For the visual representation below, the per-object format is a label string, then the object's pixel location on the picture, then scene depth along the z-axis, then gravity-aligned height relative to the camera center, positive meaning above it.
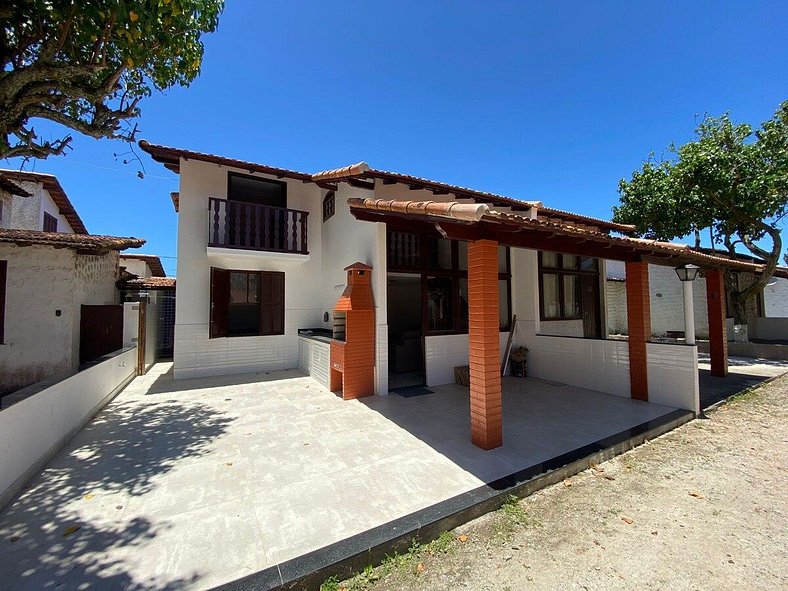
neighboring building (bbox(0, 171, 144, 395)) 6.91 +0.24
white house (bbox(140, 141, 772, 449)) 4.80 +0.61
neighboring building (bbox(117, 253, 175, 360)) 11.82 +0.50
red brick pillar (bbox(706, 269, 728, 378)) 8.57 -0.46
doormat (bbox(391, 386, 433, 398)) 7.56 -2.06
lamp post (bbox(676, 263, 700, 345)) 6.10 +0.26
